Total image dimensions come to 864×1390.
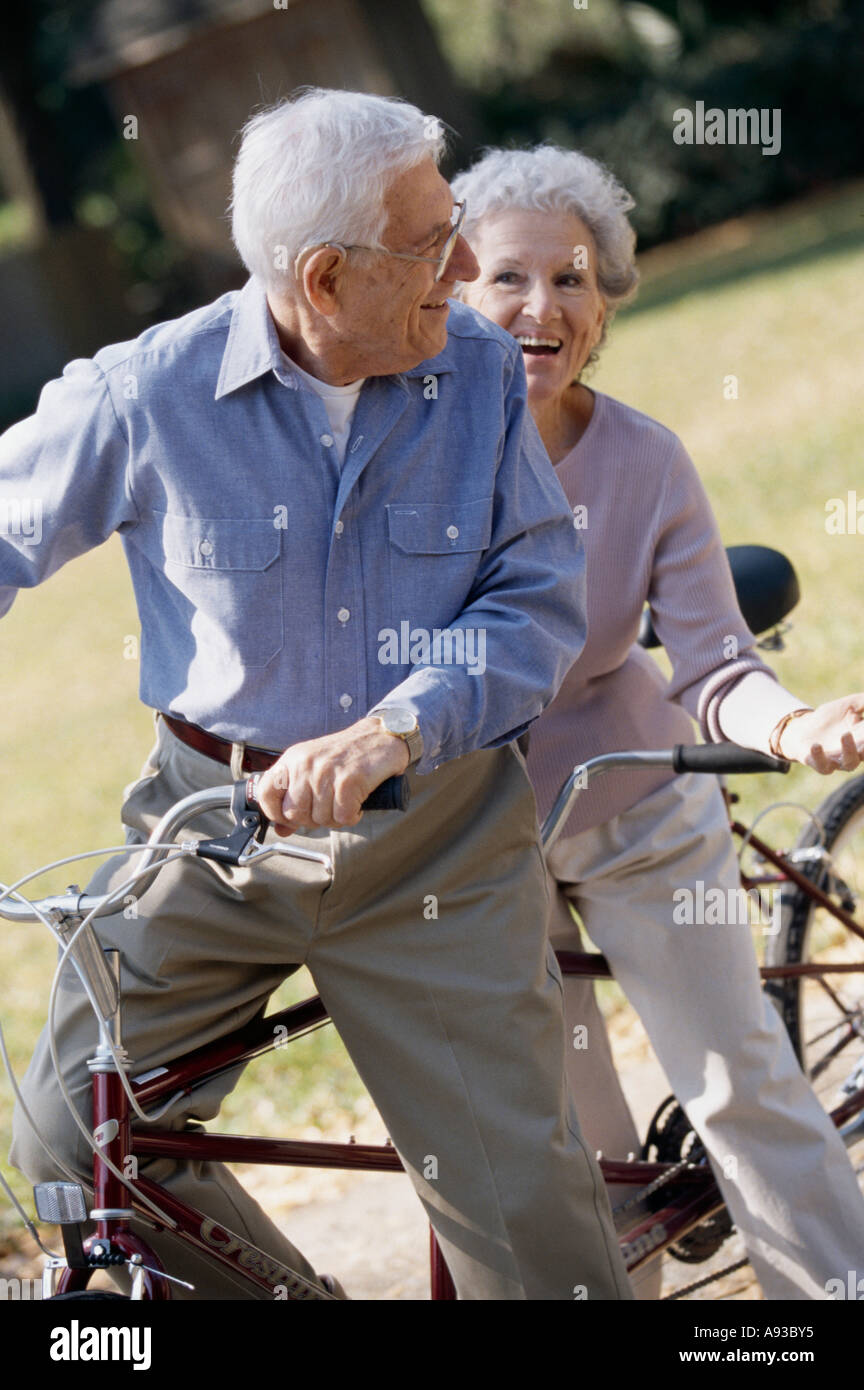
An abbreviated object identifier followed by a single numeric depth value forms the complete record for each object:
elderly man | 4.52
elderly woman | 5.71
